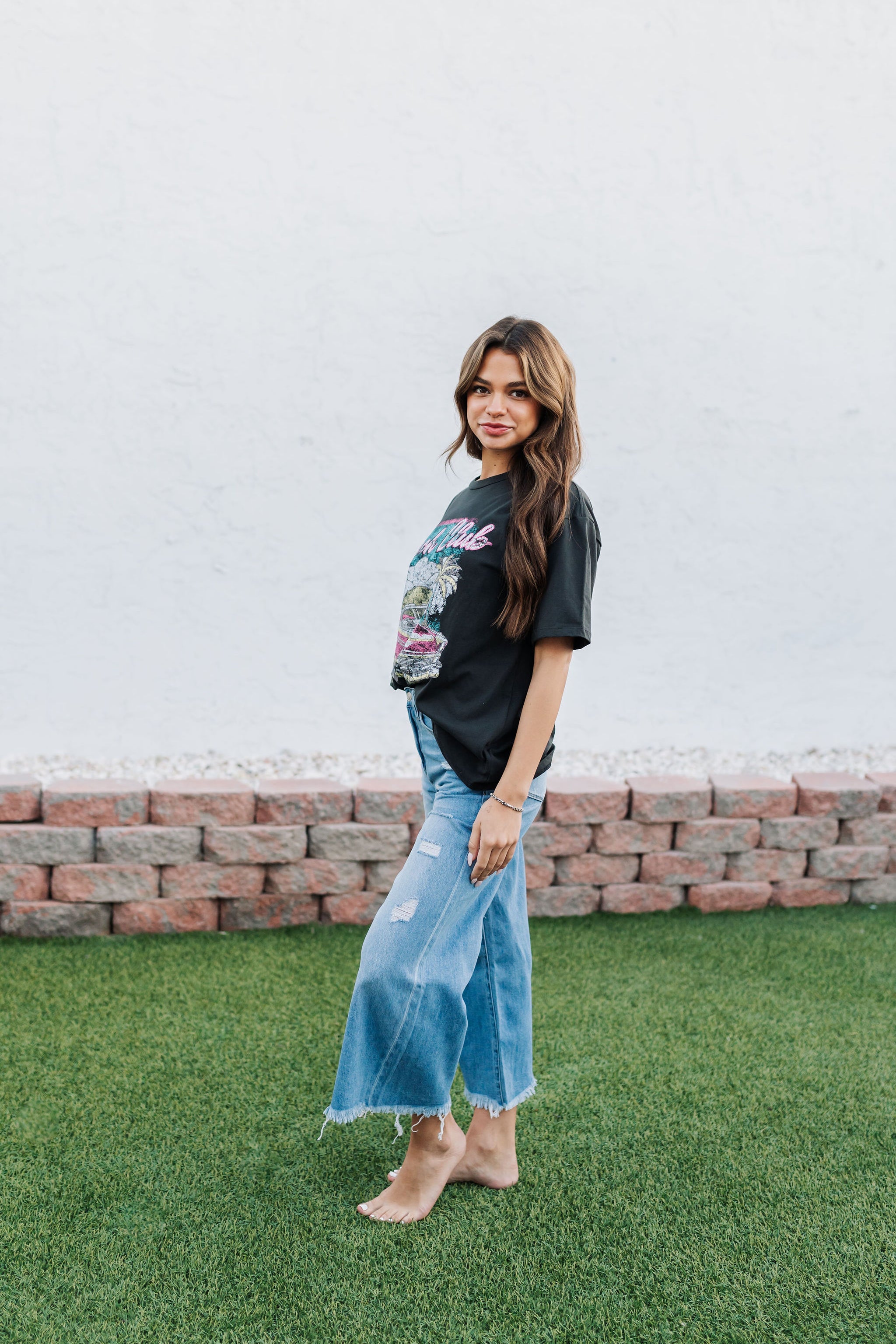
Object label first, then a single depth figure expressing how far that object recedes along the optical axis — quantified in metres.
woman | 2.02
